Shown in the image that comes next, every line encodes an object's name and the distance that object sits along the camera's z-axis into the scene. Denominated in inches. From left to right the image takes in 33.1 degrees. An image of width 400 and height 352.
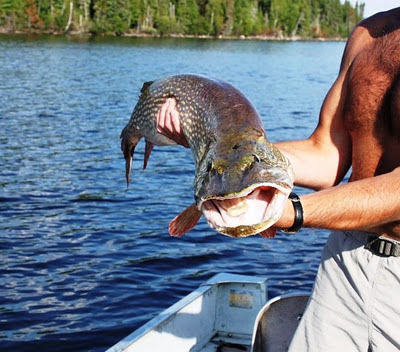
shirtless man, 102.4
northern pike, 81.9
